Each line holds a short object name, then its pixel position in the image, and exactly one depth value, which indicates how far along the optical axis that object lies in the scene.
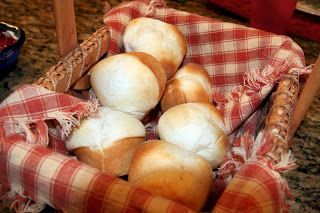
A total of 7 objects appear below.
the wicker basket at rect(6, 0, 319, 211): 0.46
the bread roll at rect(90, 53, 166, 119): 0.51
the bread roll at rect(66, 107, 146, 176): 0.46
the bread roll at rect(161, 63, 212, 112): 0.56
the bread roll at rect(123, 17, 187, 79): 0.58
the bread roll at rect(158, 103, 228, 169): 0.48
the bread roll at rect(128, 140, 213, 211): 0.41
